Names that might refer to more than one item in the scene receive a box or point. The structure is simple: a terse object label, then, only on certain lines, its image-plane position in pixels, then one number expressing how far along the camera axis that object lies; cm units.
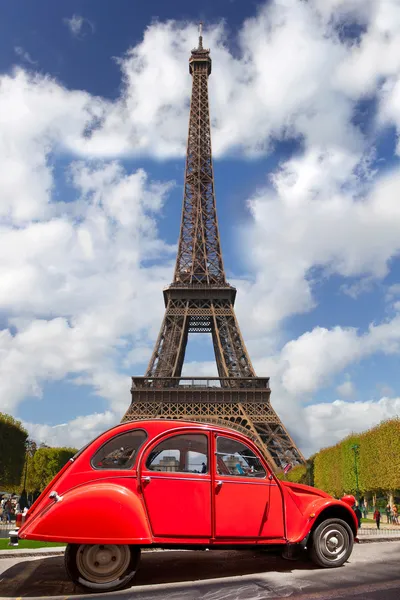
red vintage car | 583
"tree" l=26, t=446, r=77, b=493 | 4712
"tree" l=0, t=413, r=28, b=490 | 3417
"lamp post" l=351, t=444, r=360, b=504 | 3403
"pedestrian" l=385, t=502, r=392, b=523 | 2744
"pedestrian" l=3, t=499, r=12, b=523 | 2644
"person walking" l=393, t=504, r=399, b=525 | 2673
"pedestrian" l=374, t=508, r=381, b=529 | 2202
